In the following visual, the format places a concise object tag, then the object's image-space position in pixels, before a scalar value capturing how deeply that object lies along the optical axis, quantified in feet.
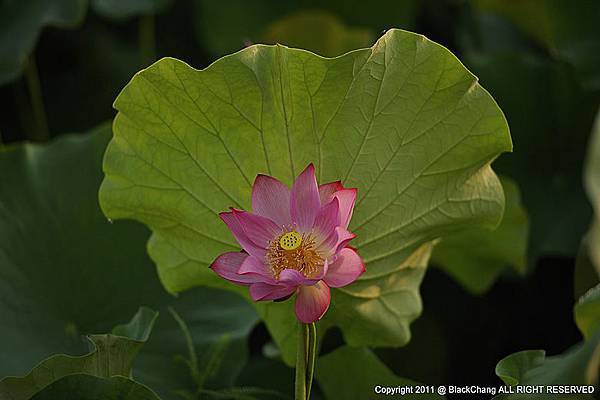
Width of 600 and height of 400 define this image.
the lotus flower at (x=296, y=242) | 12.13
